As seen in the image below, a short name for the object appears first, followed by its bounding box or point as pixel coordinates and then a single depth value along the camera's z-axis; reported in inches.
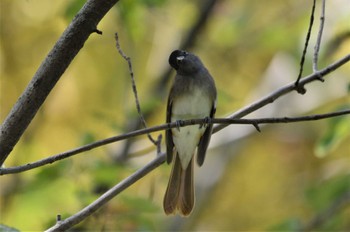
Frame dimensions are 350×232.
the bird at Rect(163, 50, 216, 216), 234.2
